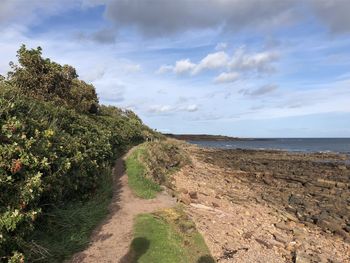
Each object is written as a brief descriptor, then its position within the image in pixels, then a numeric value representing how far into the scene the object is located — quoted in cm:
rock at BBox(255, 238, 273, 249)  1359
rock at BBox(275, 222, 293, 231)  1621
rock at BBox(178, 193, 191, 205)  1670
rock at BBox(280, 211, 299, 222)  1779
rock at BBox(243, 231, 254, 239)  1408
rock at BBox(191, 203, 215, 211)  1654
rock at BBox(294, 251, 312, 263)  1268
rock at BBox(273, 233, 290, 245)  1443
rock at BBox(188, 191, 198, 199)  1816
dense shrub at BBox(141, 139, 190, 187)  2024
